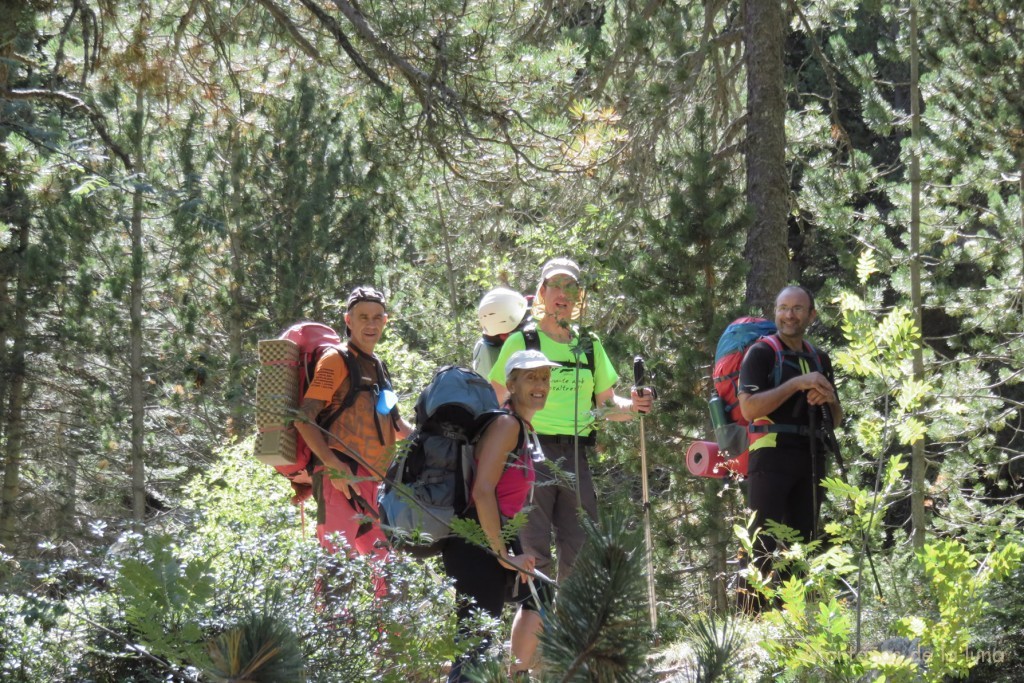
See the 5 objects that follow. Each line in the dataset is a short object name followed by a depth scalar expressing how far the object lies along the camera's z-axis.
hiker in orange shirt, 9.55
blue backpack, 7.81
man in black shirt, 10.55
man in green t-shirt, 9.84
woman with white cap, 7.79
